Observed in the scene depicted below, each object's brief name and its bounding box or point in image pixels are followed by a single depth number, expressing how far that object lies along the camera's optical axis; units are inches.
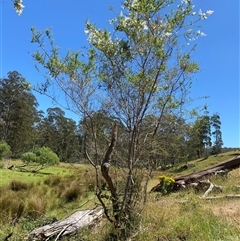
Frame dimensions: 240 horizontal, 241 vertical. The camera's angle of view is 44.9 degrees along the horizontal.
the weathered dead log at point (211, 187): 330.7
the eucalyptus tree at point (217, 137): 2005.7
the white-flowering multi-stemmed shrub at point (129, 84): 177.9
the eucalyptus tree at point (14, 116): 1714.7
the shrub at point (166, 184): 387.7
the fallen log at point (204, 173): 418.9
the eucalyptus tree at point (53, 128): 1930.6
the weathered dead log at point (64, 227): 206.4
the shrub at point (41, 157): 1048.2
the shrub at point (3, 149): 1049.0
